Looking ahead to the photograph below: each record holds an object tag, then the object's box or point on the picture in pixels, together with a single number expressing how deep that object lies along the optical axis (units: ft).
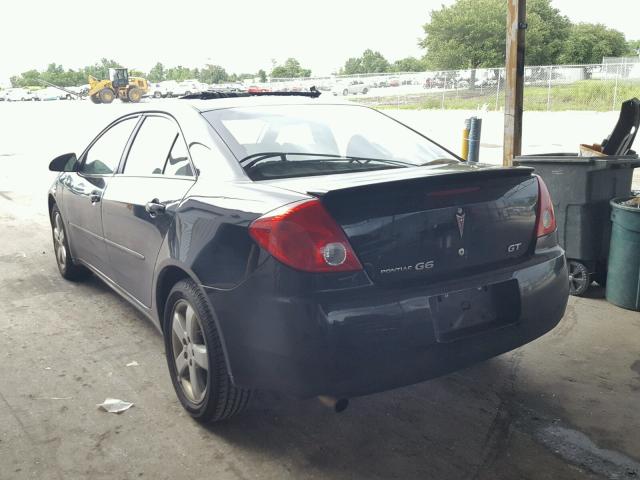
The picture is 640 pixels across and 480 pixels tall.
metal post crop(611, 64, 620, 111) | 87.71
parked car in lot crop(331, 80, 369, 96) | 130.72
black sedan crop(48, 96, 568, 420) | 8.57
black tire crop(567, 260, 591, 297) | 17.19
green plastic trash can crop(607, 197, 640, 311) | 15.42
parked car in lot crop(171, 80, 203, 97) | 185.45
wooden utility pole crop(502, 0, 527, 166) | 22.50
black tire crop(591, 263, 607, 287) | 17.53
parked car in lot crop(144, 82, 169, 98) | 182.91
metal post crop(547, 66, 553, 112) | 98.48
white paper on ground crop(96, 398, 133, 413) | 11.41
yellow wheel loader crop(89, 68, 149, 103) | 153.89
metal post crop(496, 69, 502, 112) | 101.08
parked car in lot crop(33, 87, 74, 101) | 235.93
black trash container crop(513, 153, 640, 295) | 16.74
